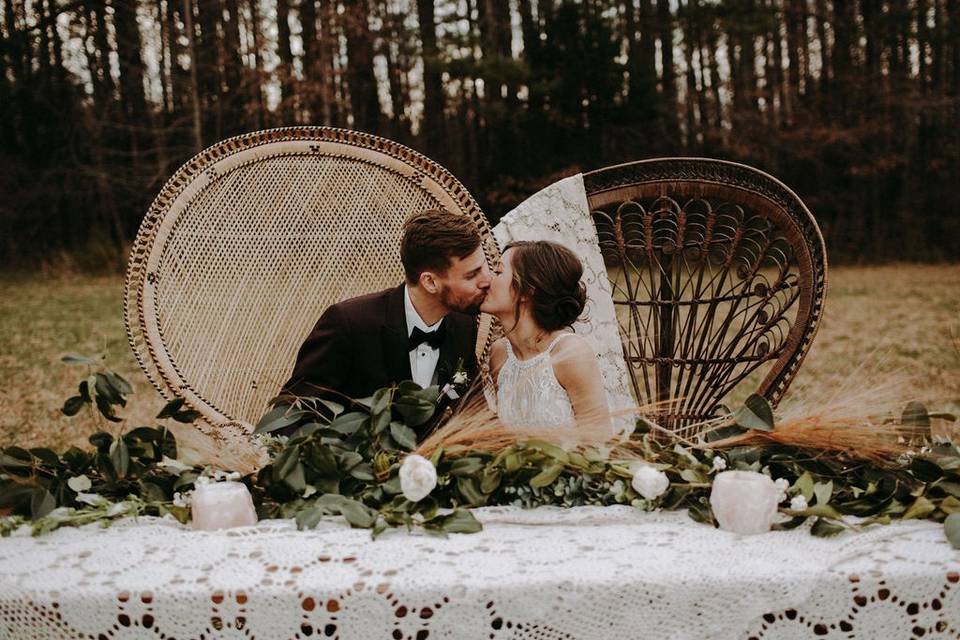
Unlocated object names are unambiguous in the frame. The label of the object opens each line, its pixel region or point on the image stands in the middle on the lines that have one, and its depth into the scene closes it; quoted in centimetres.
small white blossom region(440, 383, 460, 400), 191
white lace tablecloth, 105
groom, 207
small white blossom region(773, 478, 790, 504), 121
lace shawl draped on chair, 239
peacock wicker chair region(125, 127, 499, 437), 203
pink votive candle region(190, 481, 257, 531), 125
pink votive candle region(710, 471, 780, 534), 120
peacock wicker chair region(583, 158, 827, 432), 202
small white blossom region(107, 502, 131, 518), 129
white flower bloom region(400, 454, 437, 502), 123
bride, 215
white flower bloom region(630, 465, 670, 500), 127
